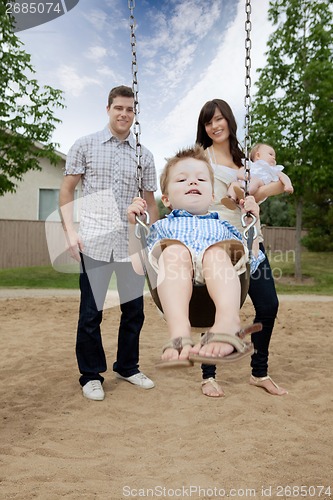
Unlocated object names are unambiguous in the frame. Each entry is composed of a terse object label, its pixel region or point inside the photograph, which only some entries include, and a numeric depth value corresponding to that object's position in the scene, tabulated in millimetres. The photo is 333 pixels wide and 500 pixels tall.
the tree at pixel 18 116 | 9641
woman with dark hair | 3092
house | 15500
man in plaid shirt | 3453
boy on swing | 2104
